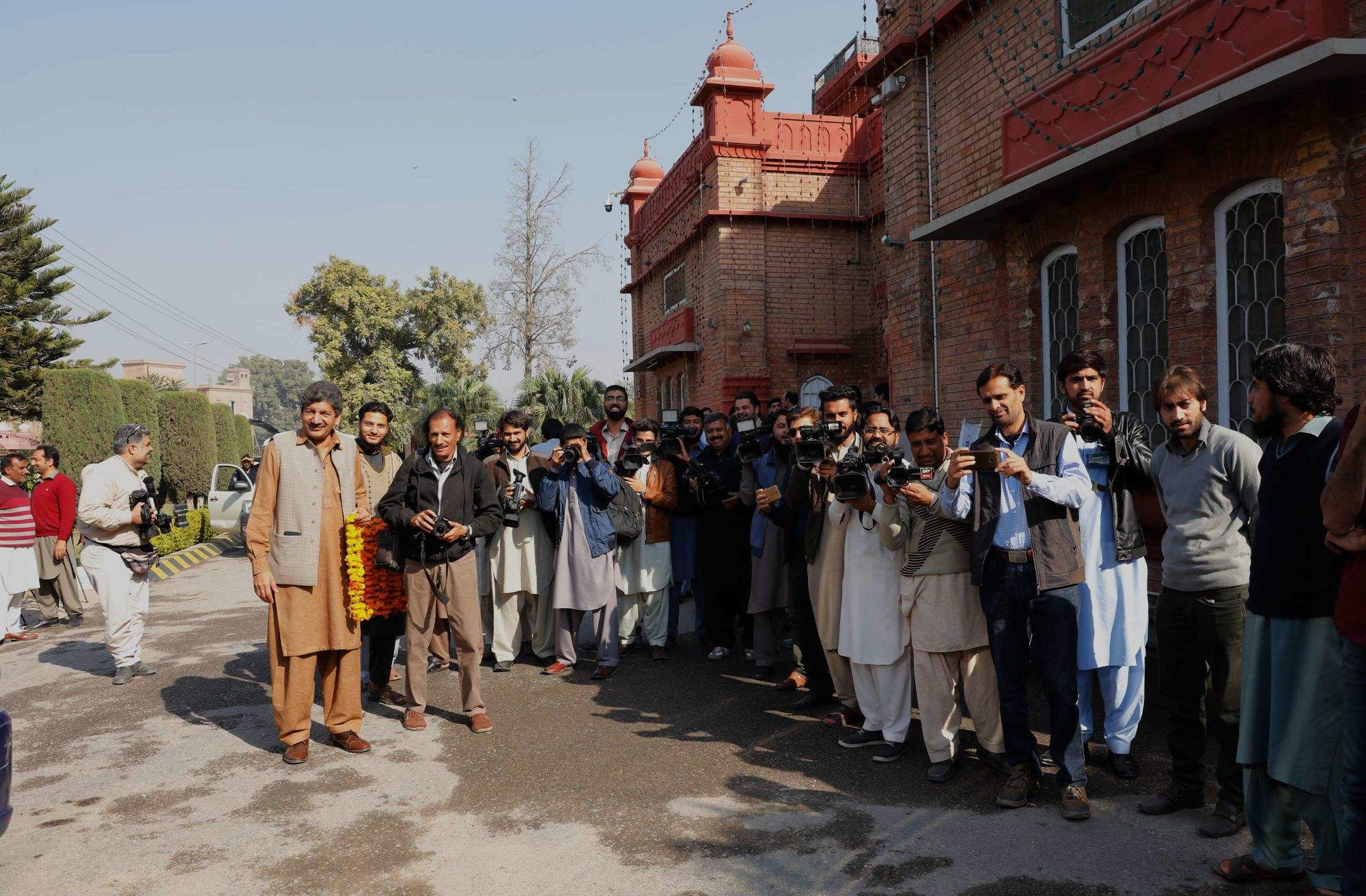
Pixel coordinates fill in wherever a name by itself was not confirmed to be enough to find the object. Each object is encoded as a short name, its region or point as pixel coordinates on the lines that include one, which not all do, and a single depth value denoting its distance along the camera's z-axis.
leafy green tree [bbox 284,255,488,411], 38.25
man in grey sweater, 4.07
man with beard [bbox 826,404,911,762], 5.12
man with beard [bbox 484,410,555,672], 7.28
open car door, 17.81
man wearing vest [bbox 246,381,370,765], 5.39
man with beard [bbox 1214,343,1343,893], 3.35
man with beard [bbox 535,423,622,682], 7.01
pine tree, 27.28
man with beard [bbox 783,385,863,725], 5.53
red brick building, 5.55
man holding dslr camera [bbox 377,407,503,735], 5.82
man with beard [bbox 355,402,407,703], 6.55
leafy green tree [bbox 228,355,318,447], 126.12
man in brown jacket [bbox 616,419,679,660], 7.53
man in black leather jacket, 4.64
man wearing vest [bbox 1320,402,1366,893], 2.90
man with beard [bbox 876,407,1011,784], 4.70
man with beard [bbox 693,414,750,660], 7.57
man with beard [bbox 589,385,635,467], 8.02
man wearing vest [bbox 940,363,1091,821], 4.21
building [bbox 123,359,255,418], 93.00
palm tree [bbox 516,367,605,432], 26.03
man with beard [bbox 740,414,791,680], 6.74
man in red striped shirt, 8.62
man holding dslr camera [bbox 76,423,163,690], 7.11
